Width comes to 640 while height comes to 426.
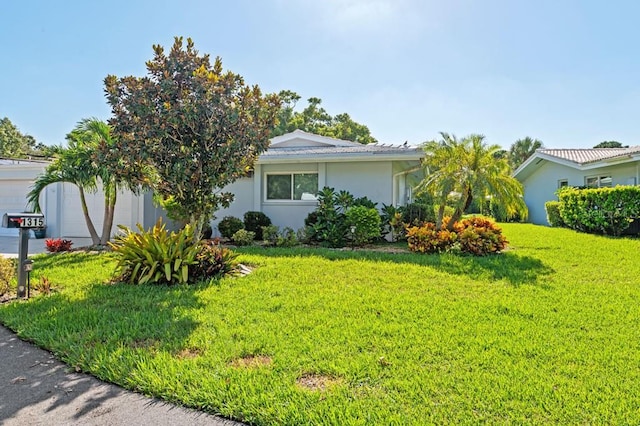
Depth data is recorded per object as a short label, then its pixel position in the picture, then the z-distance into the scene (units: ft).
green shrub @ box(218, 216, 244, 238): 41.19
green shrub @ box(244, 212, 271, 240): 42.60
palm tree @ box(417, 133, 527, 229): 35.04
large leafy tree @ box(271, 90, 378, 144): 134.31
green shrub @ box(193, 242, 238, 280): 23.62
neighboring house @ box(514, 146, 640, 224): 49.37
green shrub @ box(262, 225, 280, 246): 39.07
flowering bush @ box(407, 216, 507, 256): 31.48
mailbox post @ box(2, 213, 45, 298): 18.89
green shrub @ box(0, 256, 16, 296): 20.58
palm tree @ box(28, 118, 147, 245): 31.99
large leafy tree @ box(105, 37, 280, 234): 21.90
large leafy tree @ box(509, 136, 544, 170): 119.03
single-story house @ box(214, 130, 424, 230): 41.65
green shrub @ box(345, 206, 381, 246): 36.73
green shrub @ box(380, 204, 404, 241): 40.19
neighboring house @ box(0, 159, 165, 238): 47.78
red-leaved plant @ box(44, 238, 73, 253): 35.24
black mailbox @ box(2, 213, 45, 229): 18.76
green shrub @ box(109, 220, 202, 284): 22.27
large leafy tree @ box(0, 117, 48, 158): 133.47
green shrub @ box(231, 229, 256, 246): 38.55
